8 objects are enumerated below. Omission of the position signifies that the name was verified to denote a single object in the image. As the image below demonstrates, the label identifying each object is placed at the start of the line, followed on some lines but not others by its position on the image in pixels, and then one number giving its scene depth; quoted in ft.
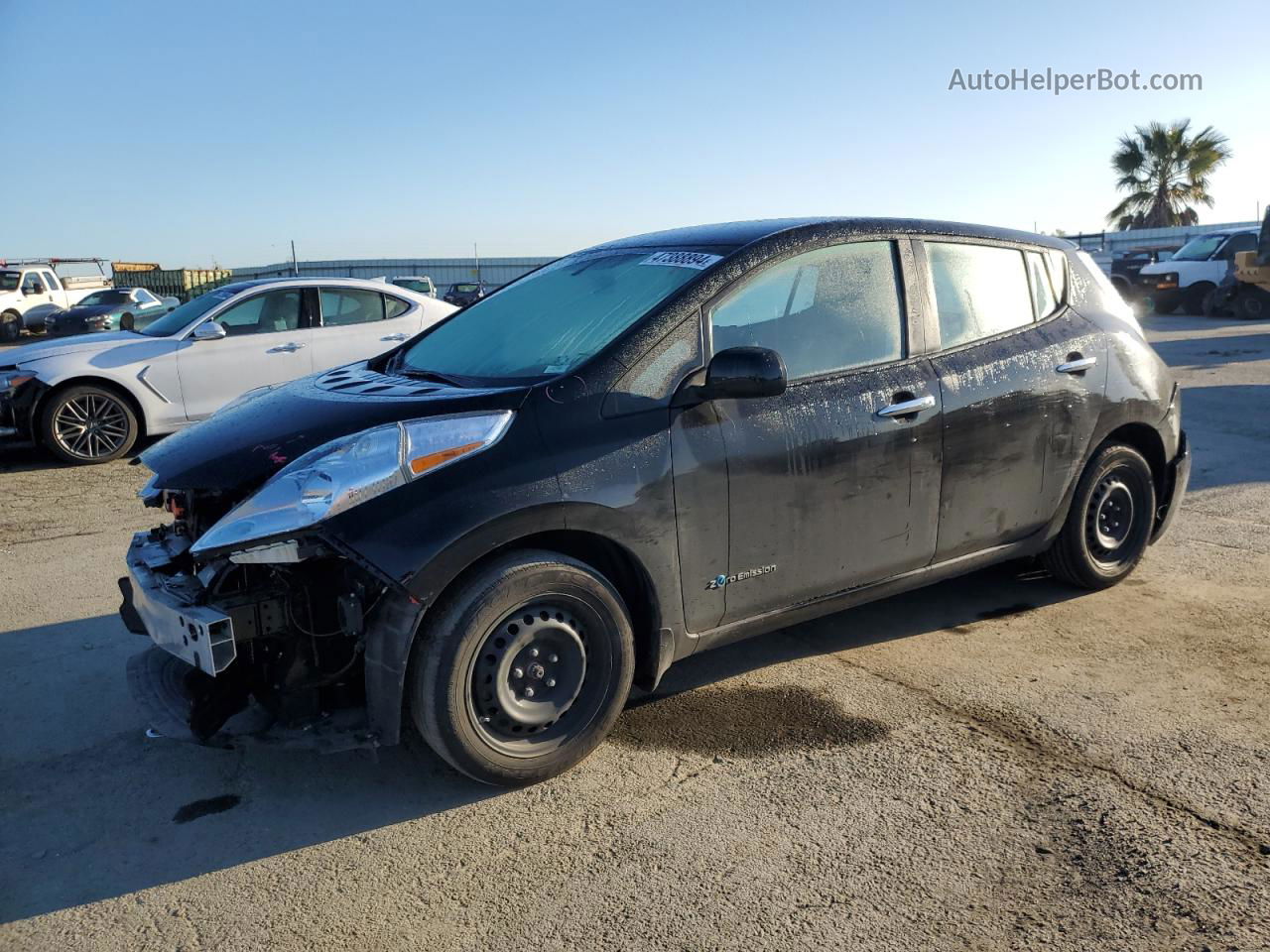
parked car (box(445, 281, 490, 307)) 87.21
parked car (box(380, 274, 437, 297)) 84.94
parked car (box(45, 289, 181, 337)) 76.38
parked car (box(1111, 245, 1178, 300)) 82.53
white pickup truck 89.71
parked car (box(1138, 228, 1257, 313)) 76.48
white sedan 28.99
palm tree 120.88
